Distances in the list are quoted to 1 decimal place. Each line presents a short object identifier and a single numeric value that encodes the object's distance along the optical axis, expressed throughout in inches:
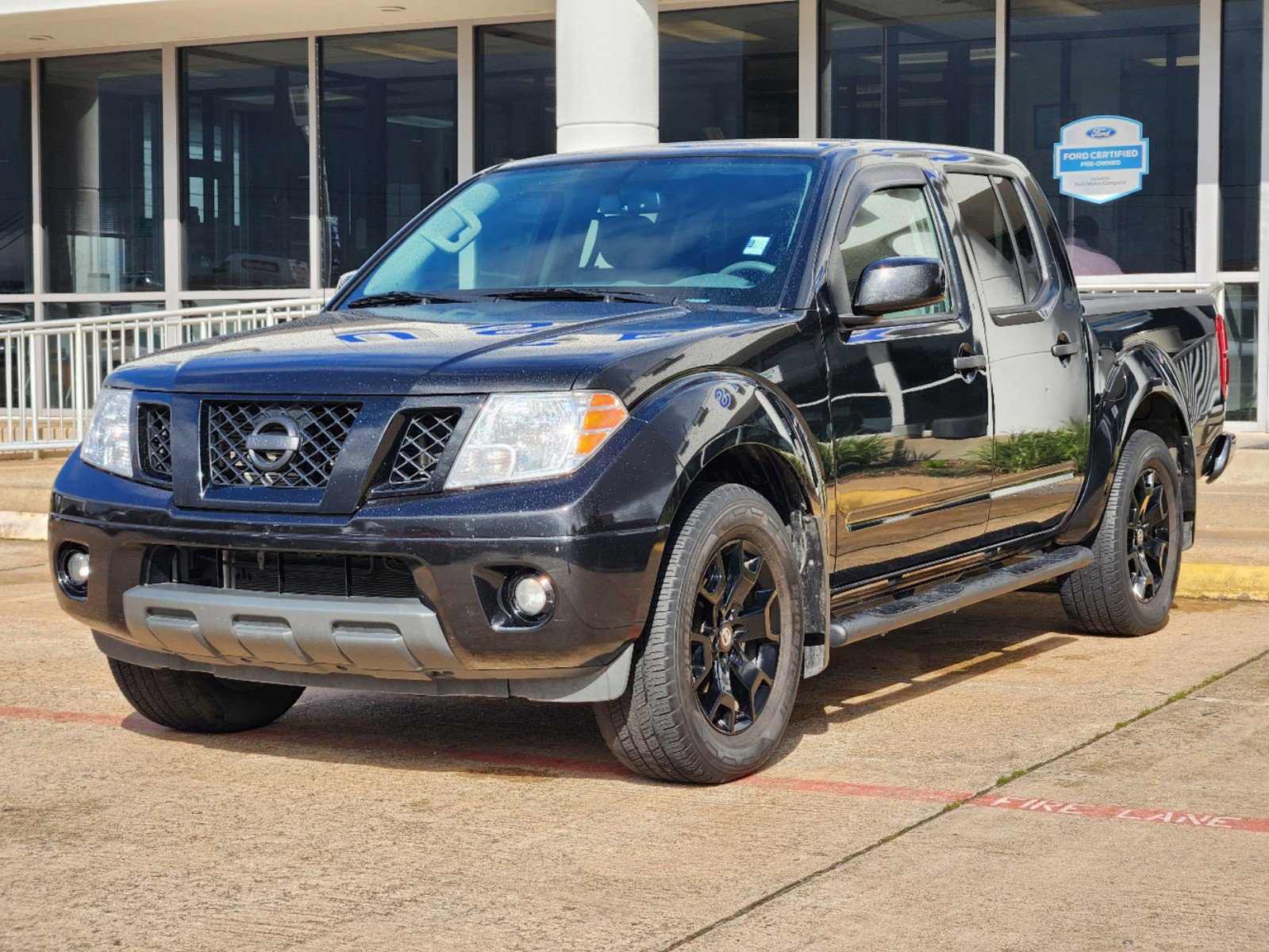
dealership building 507.5
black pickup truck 178.5
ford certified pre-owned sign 515.5
